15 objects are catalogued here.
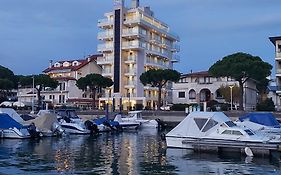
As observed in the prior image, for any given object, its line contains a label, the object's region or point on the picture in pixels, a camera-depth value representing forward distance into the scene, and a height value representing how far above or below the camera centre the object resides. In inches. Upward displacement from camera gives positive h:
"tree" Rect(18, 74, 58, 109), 4207.7 +253.4
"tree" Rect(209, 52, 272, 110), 3198.8 +295.1
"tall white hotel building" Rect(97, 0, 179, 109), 4557.1 +587.9
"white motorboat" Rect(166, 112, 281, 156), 1376.7 -93.5
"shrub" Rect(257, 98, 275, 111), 3321.9 +8.8
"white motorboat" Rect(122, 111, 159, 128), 2954.0 -91.0
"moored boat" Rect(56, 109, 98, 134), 2306.8 -95.1
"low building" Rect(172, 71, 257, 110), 4534.9 +197.7
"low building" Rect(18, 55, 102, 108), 4902.8 +238.8
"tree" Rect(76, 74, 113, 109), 4042.8 +235.9
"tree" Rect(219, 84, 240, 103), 4214.6 +150.0
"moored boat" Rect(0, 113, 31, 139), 1913.1 -94.0
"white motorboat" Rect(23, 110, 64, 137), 2050.0 -77.4
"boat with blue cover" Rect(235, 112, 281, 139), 1779.5 -63.8
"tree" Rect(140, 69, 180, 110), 3791.8 +272.6
